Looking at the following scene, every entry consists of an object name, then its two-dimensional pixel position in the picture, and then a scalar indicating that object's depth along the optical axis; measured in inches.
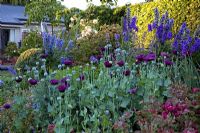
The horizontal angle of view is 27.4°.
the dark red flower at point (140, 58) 161.9
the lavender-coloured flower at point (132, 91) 148.6
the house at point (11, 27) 1198.1
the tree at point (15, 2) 1585.9
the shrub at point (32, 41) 695.9
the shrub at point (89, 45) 380.2
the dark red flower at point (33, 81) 164.1
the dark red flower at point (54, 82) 154.4
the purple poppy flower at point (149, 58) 163.8
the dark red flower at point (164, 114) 123.1
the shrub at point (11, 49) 949.2
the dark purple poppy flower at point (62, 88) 143.4
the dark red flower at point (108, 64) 153.0
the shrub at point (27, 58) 420.6
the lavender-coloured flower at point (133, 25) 261.9
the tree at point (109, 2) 672.2
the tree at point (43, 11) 908.0
